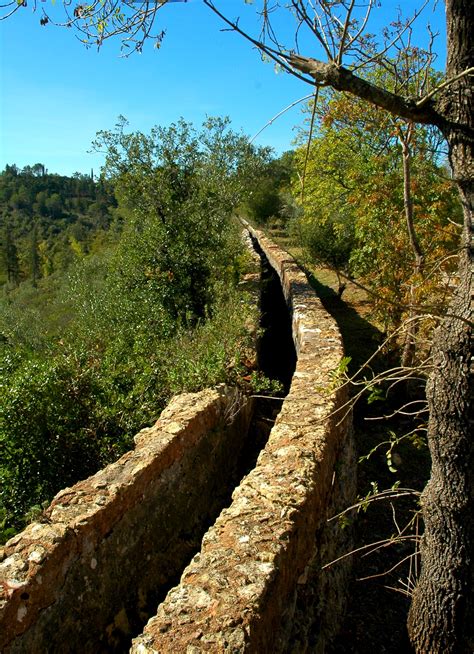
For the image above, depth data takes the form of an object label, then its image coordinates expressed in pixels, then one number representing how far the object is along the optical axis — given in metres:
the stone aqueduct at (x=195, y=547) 2.70
